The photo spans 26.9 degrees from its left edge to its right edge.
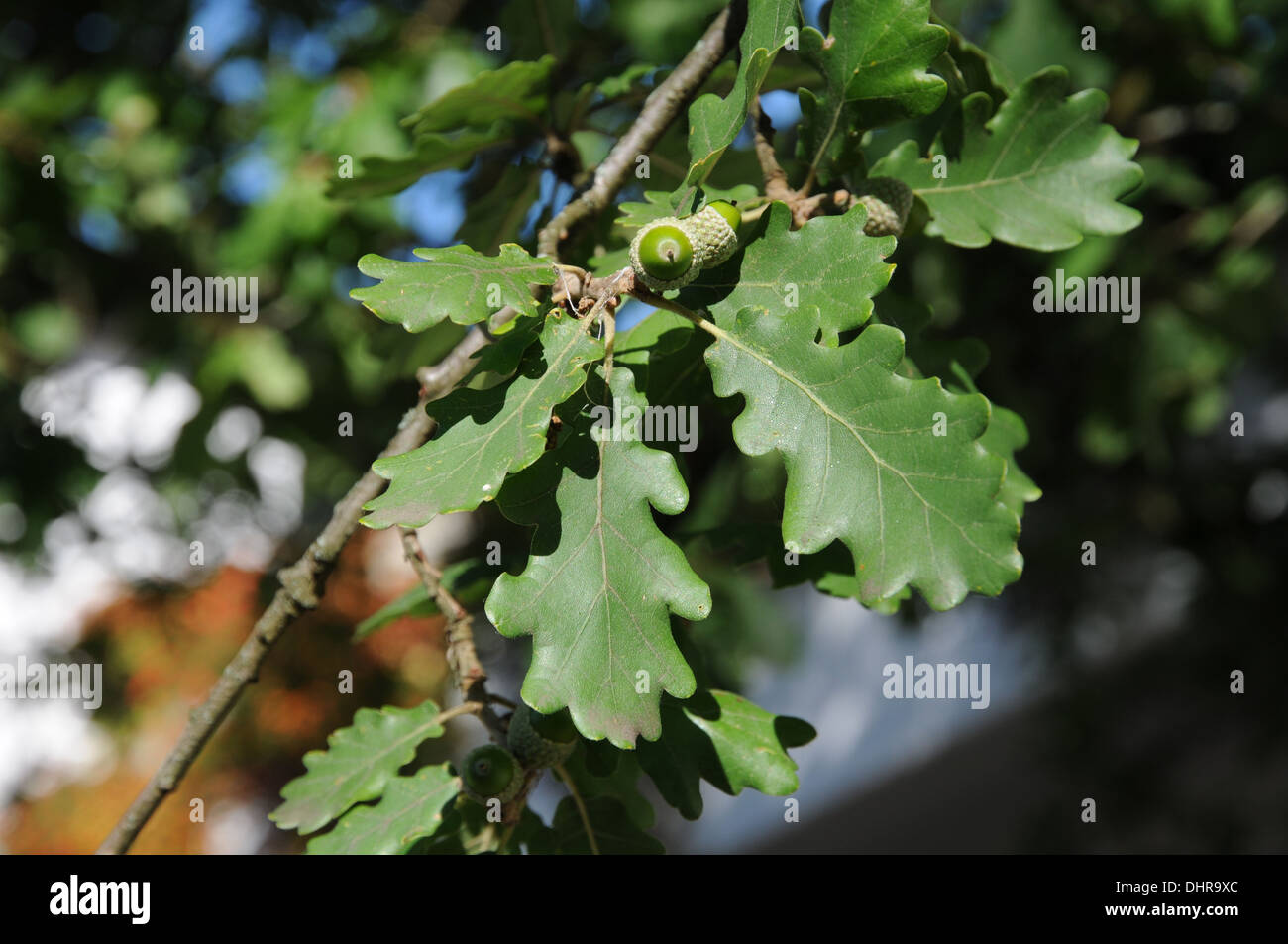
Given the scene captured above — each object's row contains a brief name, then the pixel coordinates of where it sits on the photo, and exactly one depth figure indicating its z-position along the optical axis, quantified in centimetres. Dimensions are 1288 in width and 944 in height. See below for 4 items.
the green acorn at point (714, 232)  63
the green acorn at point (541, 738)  66
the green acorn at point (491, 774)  67
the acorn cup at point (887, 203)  66
